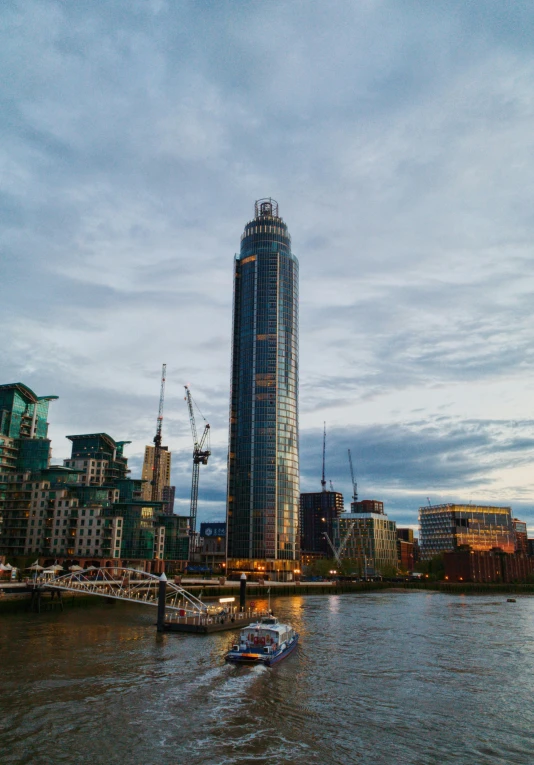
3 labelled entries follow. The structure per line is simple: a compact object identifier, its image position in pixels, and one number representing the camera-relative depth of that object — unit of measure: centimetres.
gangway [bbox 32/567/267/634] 8256
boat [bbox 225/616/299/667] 6147
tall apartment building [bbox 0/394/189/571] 18400
